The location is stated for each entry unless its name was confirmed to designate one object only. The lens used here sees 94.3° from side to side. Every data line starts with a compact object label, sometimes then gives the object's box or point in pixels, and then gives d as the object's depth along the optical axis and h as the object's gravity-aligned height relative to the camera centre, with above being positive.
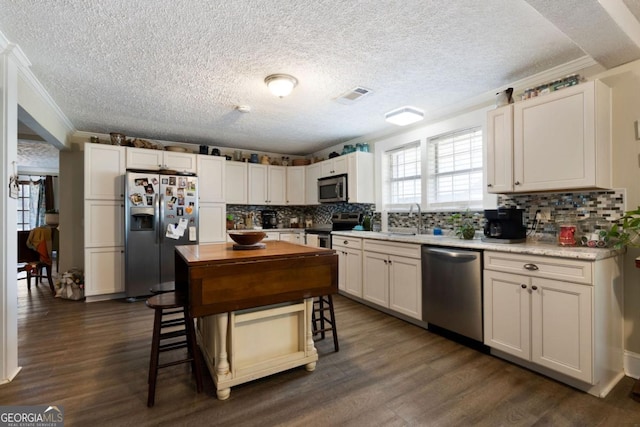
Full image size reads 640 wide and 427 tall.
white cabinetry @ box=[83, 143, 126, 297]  3.88 -0.04
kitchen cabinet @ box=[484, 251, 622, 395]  1.84 -0.70
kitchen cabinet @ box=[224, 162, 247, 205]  5.09 +0.56
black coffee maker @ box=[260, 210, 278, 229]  5.58 -0.09
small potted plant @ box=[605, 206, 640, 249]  1.86 -0.14
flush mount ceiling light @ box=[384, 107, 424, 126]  3.27 +1.10
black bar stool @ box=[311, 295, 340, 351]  2.47 -1.01
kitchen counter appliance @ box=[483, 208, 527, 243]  2.48 -0.10
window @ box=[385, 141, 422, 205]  3.87 +0.53
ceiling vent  2.94 +1.23
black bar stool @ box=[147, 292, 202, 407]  1.78 -0.80
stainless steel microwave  4.51 +0.41
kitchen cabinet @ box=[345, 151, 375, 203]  4.36 +0.54
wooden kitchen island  1.70 -0.54
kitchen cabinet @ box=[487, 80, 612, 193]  2.08 +0.55
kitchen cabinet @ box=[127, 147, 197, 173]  4.14 +0.81
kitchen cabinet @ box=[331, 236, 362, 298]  3.71 -0.64
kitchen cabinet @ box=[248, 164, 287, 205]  5.32 +0.55
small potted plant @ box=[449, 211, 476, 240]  2.87 -0.13
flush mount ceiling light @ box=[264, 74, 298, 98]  2.62 +1.17
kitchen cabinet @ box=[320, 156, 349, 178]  4.57 +0.77
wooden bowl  2.20 -0.17
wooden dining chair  4.53 -0.75
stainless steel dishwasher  2.42 -0.66
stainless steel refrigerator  3.90 -0.13
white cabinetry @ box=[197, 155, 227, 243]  4.60 +0.25
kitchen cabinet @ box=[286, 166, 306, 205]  5.58 +0.56
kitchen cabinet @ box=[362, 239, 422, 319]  2.94 -0.67
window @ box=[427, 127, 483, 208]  3.17 +0.50
